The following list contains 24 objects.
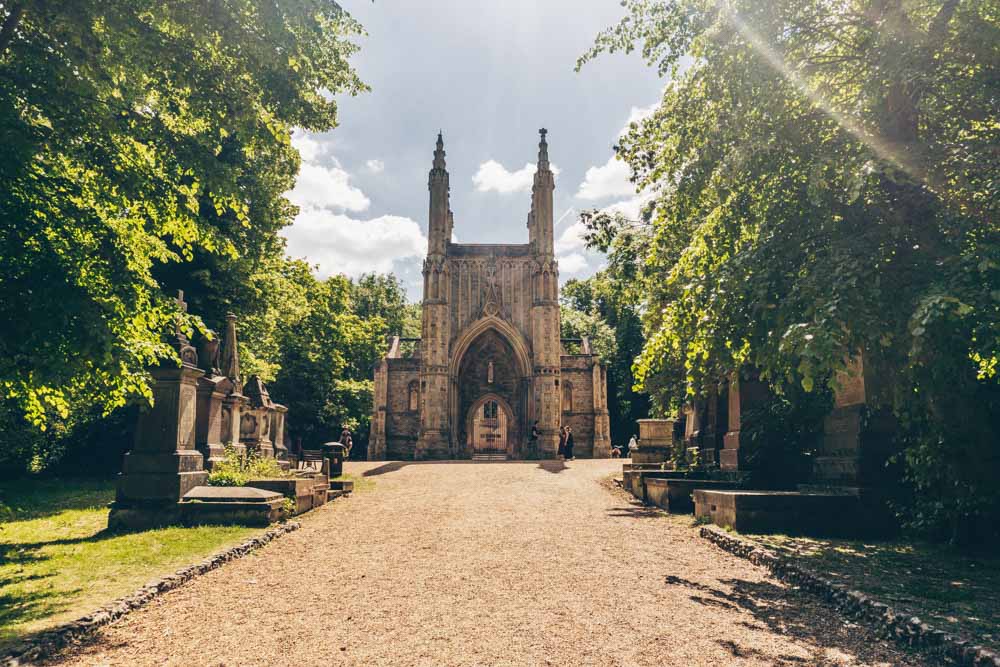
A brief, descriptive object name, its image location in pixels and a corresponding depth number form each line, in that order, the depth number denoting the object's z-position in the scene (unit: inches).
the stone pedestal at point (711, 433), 511.2
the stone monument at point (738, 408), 427.8
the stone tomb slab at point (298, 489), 396.8
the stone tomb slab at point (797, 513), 308.3
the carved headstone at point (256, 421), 576.4
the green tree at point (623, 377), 1547.7
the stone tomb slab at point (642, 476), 494.5
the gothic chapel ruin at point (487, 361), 1255.5
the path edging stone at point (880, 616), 144.1
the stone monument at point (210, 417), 414.6
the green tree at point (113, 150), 217.5
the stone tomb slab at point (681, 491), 417.4
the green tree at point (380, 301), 2111.2
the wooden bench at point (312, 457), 858.1
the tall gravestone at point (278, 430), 665.6
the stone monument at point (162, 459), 329.1
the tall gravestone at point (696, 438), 529.3
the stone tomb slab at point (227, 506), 330.0
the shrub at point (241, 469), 382.3
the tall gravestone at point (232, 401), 488.1
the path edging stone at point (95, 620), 146.4
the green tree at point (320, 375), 1213.7
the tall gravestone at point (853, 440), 321.1
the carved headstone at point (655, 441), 637.3
